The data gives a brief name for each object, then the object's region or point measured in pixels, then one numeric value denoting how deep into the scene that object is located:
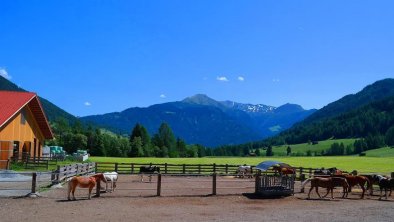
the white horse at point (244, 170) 41.21
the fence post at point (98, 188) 22.33
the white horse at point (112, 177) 24.61
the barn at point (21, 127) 40.94
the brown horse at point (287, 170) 35.91
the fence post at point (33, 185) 21.94
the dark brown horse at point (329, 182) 24.77
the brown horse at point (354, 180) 26.33
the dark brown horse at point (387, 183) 25.52
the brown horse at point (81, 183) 21.16
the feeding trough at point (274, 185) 24.71
